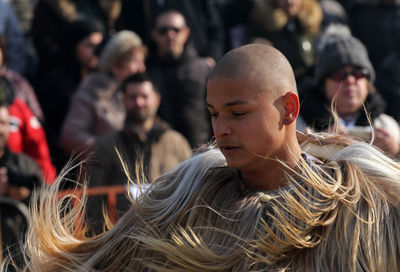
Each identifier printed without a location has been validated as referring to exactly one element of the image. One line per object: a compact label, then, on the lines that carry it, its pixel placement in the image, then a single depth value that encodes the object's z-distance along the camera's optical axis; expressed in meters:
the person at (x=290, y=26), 15.76
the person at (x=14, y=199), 11.72
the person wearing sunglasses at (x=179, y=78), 14.68
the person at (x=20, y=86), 13.90
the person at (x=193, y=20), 15.88
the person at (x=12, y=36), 14.96
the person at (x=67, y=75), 14.81
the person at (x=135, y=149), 12.76
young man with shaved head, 6.84
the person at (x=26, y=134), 13.37
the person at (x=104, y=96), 14.01
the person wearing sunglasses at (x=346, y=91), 11.34
